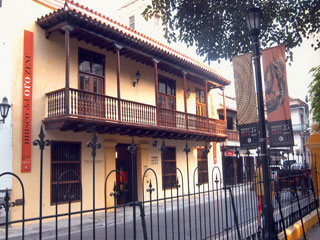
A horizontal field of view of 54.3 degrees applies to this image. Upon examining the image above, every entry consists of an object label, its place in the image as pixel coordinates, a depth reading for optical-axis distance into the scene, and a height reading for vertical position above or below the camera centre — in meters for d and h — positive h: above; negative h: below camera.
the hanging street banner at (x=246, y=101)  5.97 +1.14
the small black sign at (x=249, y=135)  6.08 +0.50
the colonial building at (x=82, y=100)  10.42 +2.47
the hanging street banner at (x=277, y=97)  5.90 +1.20
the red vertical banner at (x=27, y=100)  10.25 +2.29
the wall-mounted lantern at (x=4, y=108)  9.58 +1.89
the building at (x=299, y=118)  39.25 +5.28
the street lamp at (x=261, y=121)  5.05 +0.65
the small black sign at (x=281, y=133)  5.85 +0.50
